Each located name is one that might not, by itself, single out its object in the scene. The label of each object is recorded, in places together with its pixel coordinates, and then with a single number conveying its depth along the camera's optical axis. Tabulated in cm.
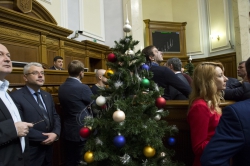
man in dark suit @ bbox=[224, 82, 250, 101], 188
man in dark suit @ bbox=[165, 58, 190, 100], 289
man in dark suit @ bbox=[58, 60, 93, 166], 246
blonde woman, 148
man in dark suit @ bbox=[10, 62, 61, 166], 208
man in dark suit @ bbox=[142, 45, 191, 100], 230
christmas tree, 163
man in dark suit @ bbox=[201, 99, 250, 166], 94
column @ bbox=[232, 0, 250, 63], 802
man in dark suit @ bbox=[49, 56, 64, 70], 514
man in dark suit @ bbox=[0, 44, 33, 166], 151
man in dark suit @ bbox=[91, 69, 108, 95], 334
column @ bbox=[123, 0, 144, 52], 776
